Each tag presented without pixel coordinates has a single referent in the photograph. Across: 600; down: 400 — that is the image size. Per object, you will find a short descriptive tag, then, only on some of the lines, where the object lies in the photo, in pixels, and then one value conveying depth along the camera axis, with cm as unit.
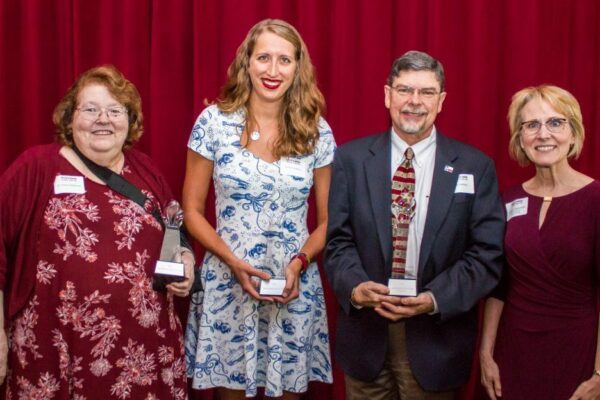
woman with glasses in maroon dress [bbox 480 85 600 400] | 228
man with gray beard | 232
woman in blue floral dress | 264
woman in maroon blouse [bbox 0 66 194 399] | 230
